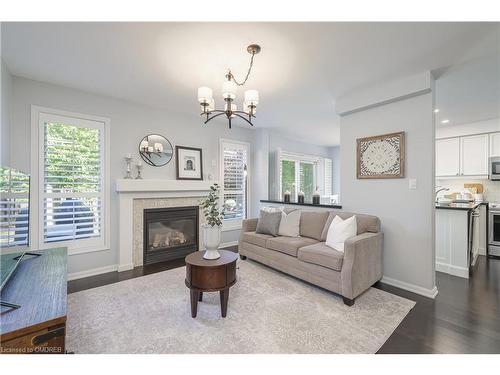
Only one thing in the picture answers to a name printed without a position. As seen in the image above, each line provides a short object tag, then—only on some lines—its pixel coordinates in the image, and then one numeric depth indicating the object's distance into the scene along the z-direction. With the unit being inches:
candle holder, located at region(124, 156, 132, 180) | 133.7
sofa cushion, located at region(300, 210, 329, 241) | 128.6
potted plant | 88.6
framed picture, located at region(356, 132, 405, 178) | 108.6
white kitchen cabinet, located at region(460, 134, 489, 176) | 166.4
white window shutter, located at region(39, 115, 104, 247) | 112.0
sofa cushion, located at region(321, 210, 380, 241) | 110.0
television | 66.4
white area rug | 66.9
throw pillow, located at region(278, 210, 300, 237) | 133.5
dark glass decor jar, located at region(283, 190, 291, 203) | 174.2
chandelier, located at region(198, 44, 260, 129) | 80.9
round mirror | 142.1
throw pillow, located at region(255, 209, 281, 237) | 135.9
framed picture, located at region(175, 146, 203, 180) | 157.0
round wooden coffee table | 81.0
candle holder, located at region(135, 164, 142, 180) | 137.3
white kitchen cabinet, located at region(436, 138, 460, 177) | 179.5
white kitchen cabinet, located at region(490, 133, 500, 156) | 161.1
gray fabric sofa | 91.0
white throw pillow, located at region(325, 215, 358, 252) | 103.9
